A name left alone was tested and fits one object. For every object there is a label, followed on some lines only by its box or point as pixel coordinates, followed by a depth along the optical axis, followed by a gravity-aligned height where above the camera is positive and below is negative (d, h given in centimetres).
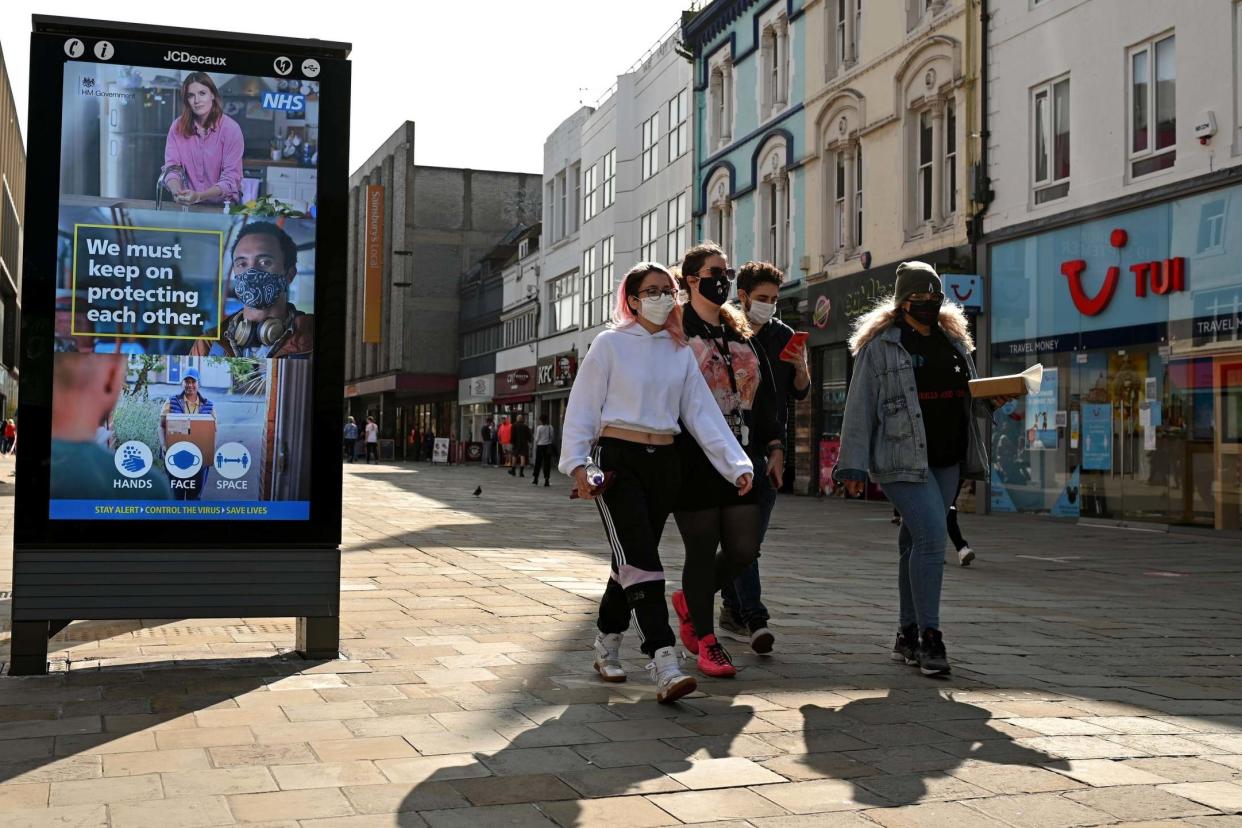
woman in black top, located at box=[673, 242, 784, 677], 592 -2
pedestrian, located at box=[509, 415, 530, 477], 3781 +14
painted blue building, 2816 +706
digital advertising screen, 581 +69
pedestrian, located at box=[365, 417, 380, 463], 5056 +4
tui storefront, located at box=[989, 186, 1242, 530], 1603 +117
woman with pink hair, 547 +4
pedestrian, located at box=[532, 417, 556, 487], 3159 +7
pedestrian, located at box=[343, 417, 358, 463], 5168 +22
